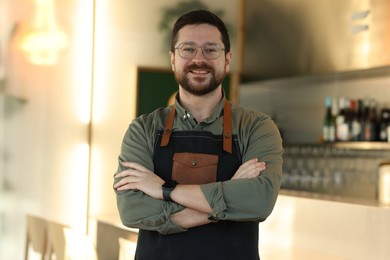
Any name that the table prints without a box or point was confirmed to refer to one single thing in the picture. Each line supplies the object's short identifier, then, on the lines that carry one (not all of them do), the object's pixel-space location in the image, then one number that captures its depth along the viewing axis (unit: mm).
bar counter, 2537
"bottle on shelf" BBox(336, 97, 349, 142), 3885
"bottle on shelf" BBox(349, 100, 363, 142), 3844
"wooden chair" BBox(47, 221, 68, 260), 3242
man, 1569
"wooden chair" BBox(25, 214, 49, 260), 3246
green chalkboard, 3910
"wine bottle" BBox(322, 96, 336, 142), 4004
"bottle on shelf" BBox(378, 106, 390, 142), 3725
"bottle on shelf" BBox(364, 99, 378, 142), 3793
